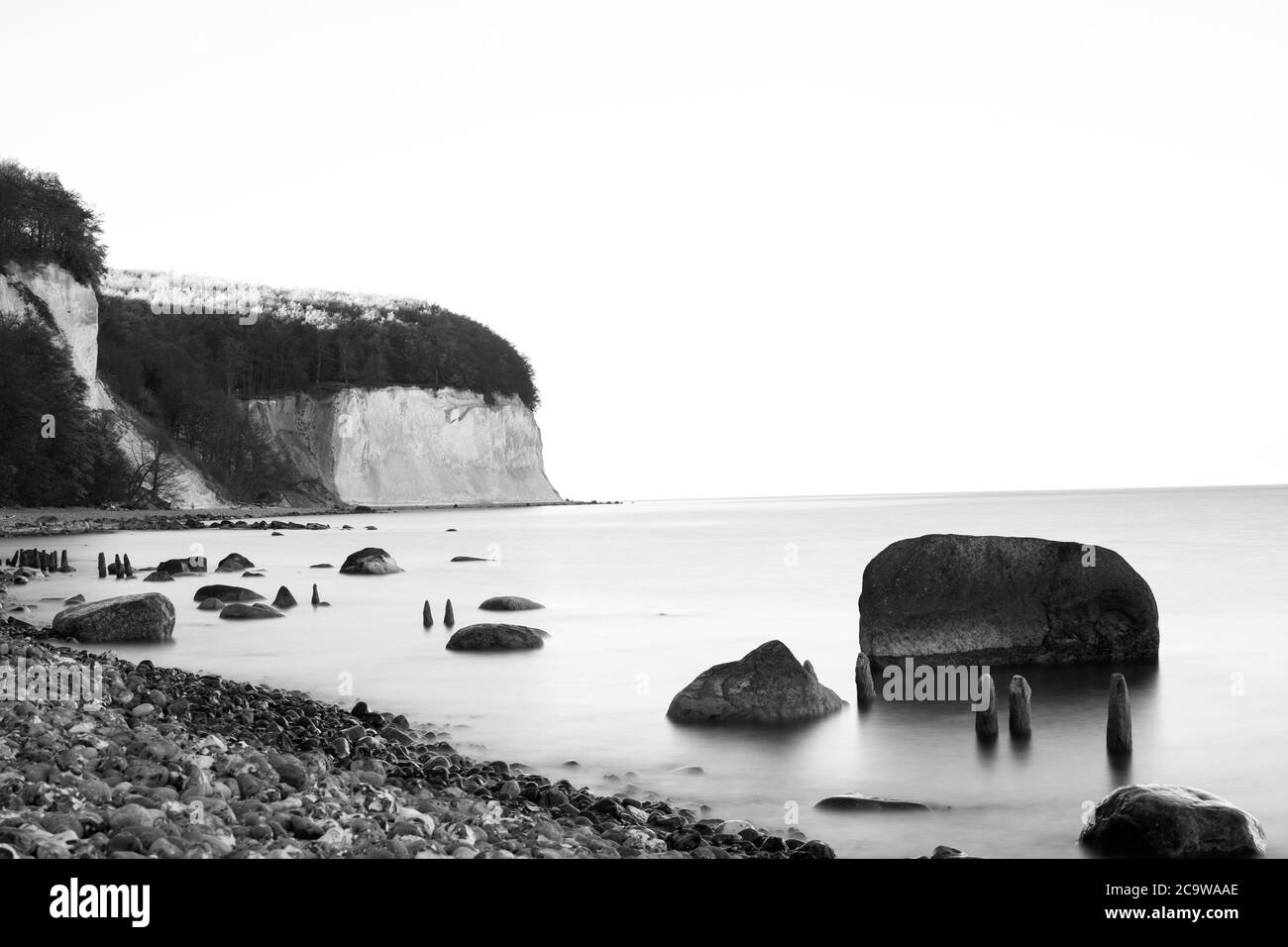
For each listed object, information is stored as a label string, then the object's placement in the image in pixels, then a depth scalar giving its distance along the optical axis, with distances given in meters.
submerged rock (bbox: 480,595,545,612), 28.80
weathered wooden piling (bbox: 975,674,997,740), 13.28
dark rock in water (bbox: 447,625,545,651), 21.20
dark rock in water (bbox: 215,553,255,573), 38.84
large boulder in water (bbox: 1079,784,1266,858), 8.82
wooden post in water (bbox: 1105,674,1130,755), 12.81
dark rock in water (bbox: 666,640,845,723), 14.06
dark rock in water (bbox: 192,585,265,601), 28.19
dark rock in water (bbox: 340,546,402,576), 39.09
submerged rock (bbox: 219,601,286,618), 25.14
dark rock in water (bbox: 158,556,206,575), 36.34
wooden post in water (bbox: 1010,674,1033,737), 13.00
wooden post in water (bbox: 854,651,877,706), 15.51
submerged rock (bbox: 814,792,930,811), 10.60
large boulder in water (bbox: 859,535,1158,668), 17.14
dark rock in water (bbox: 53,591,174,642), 20.47
